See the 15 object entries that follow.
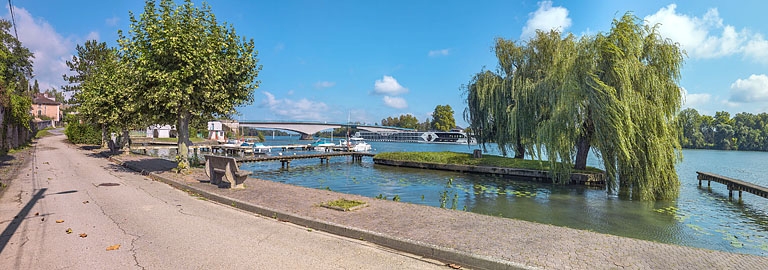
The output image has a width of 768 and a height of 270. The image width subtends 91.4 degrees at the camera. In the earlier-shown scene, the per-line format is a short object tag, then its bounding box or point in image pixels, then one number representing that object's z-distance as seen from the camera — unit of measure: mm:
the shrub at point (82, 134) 43625
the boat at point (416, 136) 116188
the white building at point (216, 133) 58219
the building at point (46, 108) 104638
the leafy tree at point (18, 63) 40250
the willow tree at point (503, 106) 26906
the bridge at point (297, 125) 100312
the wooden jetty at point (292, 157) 33500
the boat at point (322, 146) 61969
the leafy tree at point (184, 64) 14648
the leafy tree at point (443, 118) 144250
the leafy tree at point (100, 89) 22356
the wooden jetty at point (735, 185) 17438
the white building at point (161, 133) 78562
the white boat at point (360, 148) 57909
